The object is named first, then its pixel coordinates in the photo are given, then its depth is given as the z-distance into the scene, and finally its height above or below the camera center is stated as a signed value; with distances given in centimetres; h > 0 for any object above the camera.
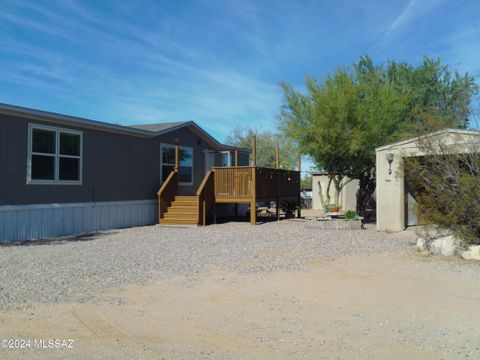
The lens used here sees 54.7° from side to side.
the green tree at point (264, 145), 4222 +481
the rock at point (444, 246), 903 -98
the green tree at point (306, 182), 4079 +120
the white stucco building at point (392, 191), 1321 +15
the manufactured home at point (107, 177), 1180 +55
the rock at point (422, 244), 947 -99
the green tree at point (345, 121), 1577 +262
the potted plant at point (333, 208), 1661 -45
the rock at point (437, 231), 953 -73
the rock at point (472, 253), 855 -105
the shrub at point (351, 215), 1468 -63
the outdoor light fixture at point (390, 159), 1330 +106
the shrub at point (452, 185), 882 +23
